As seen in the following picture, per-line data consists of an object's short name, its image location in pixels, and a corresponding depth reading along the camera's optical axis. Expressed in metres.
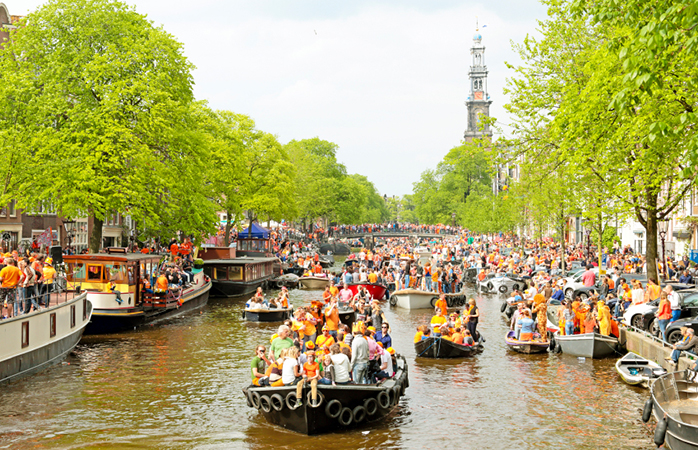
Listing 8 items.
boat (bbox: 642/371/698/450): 12.41
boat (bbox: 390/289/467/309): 39.72
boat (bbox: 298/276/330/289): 52.16
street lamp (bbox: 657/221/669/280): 34.97
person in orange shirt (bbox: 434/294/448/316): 28.69
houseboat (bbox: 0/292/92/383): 19.45
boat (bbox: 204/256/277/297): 45.78
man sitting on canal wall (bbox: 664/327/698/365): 18.55
